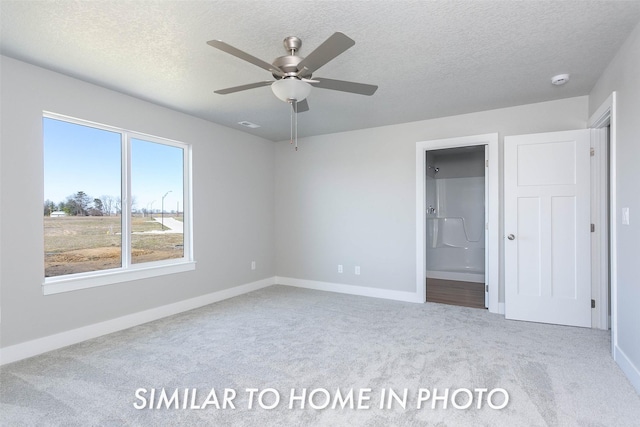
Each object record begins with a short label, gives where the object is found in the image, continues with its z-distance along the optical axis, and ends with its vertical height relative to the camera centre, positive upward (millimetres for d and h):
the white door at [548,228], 3254 -198
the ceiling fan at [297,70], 1733 +892
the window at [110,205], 2898 +84
